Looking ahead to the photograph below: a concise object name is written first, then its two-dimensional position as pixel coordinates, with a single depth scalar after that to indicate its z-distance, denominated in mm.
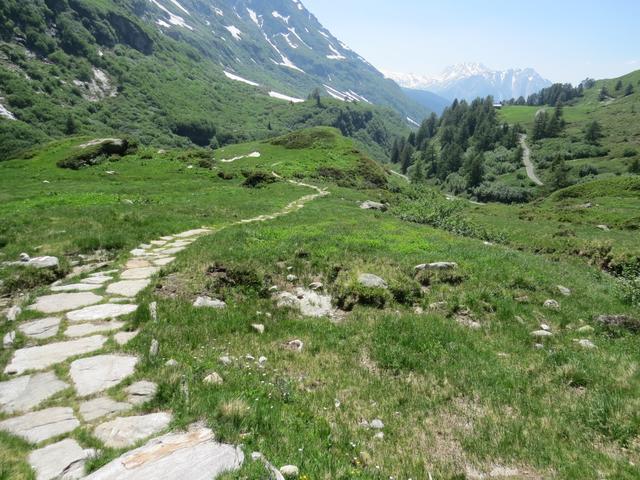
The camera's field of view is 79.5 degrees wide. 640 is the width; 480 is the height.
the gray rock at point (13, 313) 9048
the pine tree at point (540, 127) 184125
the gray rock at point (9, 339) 7861
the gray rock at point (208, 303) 10575
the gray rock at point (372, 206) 41344
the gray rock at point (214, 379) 6660
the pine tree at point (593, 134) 164250
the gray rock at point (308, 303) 11453
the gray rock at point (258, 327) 9677
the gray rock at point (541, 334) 10117
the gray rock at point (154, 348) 7516
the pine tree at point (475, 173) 142375
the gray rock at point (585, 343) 9375
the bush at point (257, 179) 46312
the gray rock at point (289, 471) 4641
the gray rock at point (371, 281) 12469
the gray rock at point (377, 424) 6254
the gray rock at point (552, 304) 12134
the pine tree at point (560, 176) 114188
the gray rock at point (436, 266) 14453
